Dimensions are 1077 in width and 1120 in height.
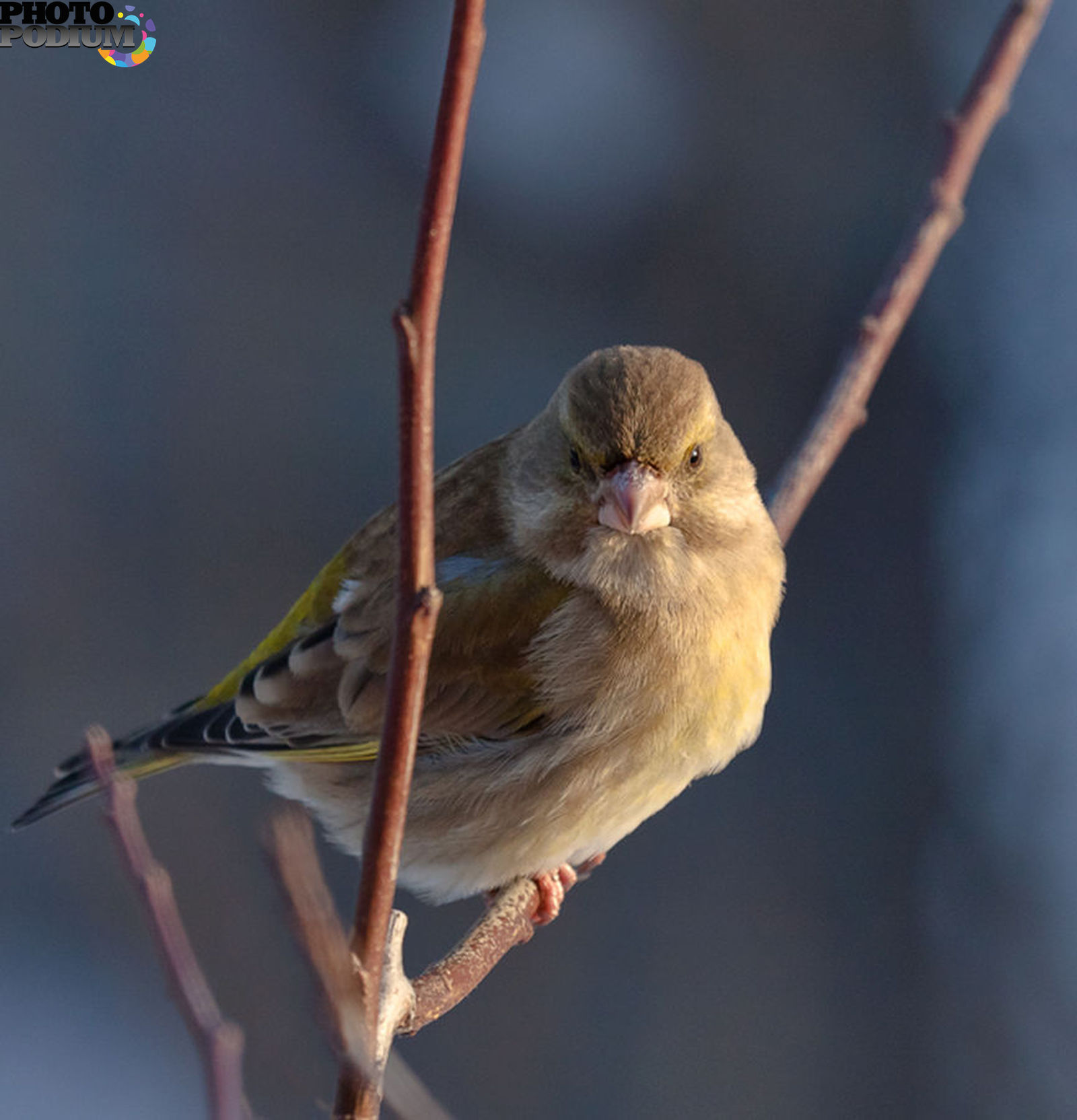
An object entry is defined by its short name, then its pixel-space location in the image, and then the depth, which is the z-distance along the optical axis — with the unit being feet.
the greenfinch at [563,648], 10.08
